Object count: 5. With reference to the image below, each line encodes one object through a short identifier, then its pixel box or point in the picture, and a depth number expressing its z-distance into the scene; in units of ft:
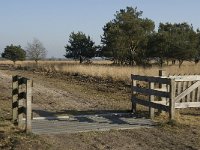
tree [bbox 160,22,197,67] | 178.40
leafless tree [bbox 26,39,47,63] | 265.54
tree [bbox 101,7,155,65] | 196.13
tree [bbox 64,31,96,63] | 259.39
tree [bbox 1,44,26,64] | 291.58
